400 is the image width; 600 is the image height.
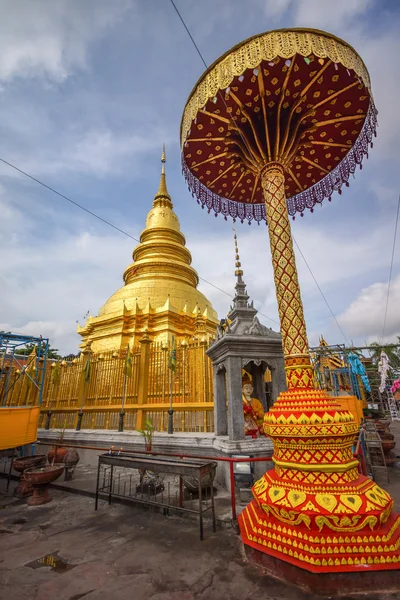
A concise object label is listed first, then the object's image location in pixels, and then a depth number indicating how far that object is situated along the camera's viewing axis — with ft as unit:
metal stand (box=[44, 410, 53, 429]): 35.90
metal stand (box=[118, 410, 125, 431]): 28.66
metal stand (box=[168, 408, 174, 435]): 24.98
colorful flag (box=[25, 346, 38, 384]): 36.43
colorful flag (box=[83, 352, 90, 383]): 34.50
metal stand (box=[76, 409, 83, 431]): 32.60
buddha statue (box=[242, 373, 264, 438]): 19.21
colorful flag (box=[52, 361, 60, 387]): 38.34
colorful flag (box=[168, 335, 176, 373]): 27.66
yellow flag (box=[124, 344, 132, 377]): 30.74
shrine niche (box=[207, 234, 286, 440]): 18.60
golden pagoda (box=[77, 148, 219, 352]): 55.43
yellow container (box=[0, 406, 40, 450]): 22.89
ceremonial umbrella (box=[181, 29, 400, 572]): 8.70
